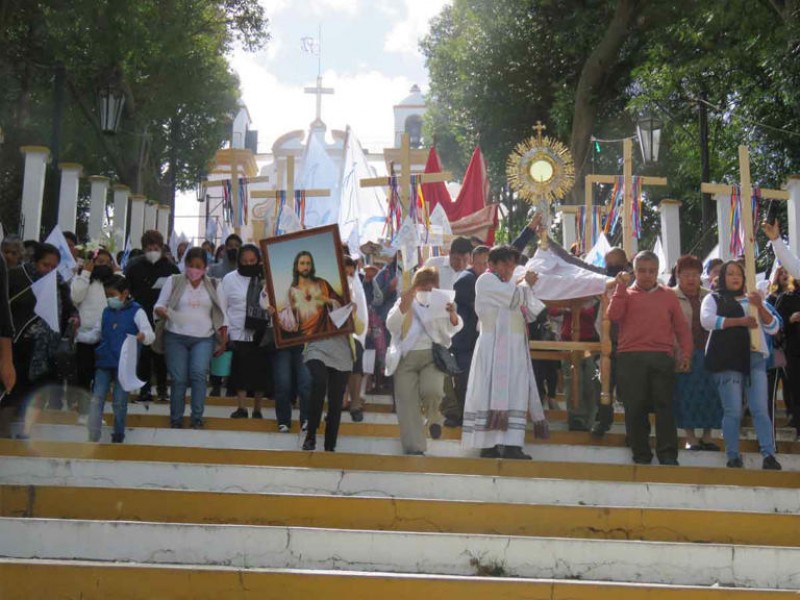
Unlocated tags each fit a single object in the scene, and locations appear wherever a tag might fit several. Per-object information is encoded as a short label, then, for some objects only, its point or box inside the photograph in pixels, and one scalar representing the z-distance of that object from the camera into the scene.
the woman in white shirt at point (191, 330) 11.54
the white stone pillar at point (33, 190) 19.31
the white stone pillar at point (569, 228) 22.96
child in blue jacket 11.01
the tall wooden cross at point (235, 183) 19.56
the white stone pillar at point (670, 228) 20.89
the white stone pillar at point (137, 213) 25.03
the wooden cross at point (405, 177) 13.43
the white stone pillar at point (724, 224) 17.45
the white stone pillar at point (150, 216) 26.27
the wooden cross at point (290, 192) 17.45
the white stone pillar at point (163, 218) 27.52
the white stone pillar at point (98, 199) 22.16
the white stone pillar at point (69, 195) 20.67
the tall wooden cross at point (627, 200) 13.74
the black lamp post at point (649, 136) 19.64
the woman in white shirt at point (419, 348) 11.12
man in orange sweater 10.74
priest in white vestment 10.79
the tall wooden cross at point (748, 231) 10.96
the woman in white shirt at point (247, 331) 12.38
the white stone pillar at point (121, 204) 24.09
